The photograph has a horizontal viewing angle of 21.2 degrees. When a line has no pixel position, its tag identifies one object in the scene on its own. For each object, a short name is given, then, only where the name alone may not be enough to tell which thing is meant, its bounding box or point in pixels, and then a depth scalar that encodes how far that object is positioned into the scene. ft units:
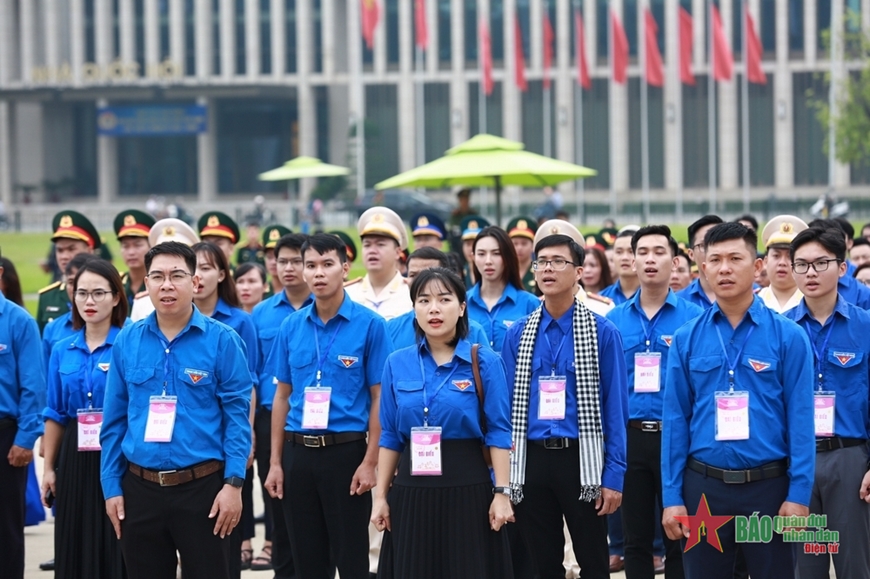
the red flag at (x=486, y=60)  261.50
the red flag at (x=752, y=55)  242.89
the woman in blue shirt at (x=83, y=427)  41.27
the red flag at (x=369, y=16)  227.89
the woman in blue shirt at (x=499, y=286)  47.67
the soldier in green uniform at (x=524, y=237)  61.82
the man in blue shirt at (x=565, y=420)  37.19
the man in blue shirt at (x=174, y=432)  35.06
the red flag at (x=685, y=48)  239.85
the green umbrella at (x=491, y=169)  89.13
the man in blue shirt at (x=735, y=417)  32.91
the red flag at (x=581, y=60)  266.36
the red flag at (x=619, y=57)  249.09
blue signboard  378.14
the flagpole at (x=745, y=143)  292.51
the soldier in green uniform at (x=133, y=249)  57.47
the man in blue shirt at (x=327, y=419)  40.27
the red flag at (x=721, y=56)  235.49
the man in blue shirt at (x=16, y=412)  43.12
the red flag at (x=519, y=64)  271.30
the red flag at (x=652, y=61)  238.49
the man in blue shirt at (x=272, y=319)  50.09
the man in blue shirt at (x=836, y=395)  37.99
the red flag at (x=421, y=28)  258.30
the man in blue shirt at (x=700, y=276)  49.82
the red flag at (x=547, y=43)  274.70
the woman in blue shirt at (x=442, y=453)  34.64
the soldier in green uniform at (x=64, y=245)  59.22
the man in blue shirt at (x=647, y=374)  42.89
